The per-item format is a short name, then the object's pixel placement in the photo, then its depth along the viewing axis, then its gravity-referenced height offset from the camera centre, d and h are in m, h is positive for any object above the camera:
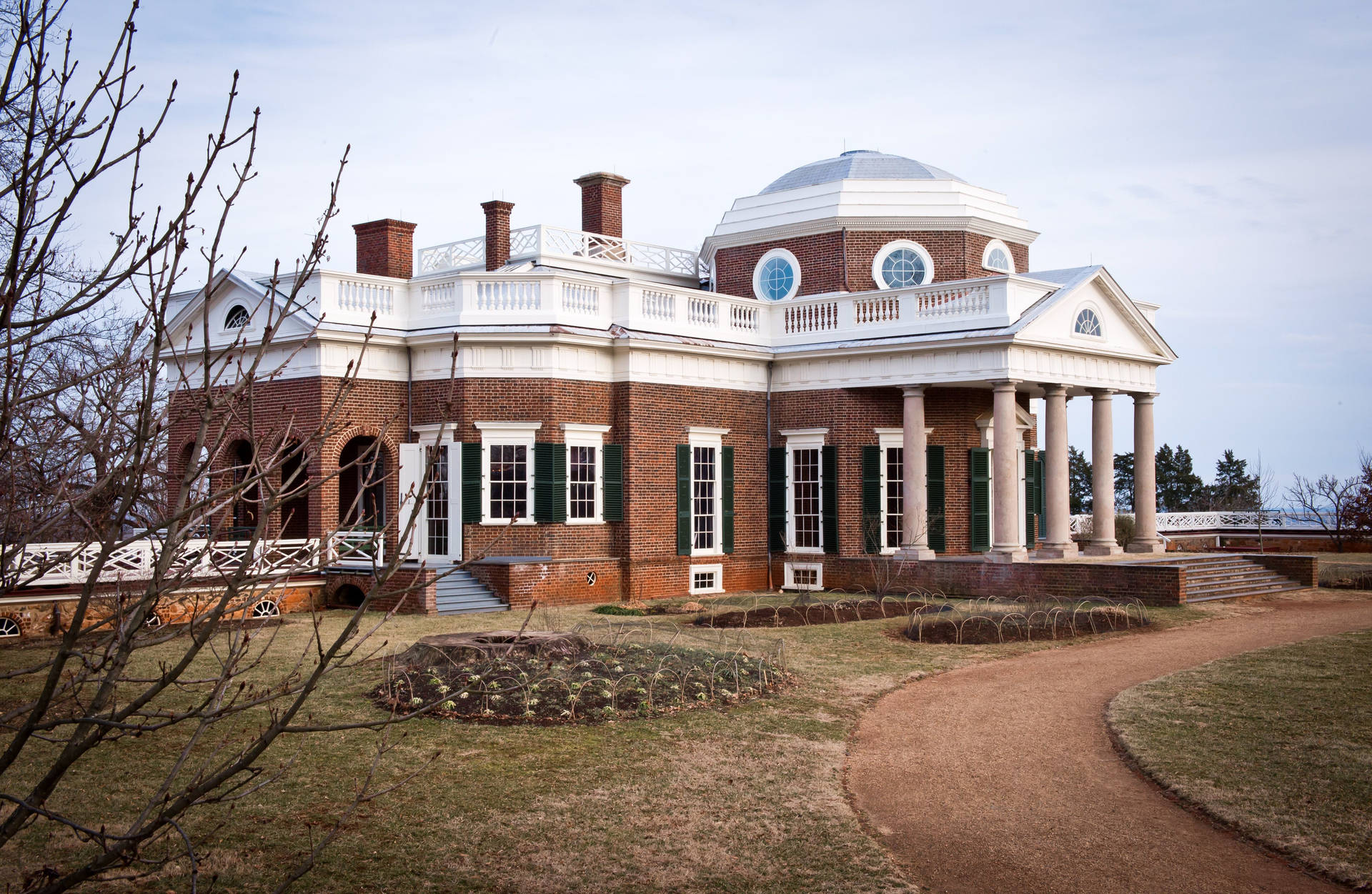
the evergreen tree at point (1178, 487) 52.31 +1.37
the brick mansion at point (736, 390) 21.94 +2.62
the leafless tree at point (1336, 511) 35.12 +0.16
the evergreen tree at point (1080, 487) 54.16 +1.42
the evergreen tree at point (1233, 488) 47.25 +1.29
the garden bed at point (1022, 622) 17.09 -1.55
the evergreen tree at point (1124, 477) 55.25 +1.90
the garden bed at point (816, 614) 18.64 -1.51
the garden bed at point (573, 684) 11.38 -1.64
